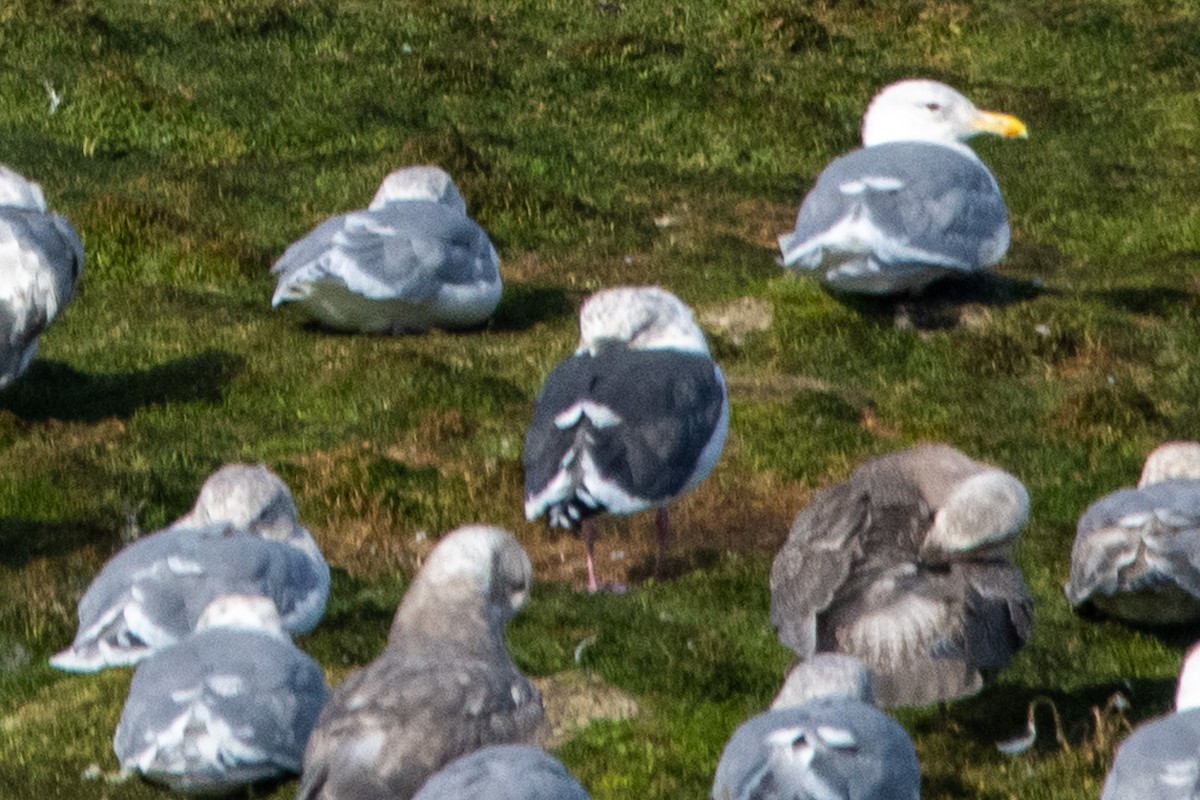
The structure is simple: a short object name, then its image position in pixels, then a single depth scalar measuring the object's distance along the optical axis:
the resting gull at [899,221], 27.02
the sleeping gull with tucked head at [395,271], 26.31
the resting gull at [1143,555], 18.33
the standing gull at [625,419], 19.02
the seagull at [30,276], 24.09
